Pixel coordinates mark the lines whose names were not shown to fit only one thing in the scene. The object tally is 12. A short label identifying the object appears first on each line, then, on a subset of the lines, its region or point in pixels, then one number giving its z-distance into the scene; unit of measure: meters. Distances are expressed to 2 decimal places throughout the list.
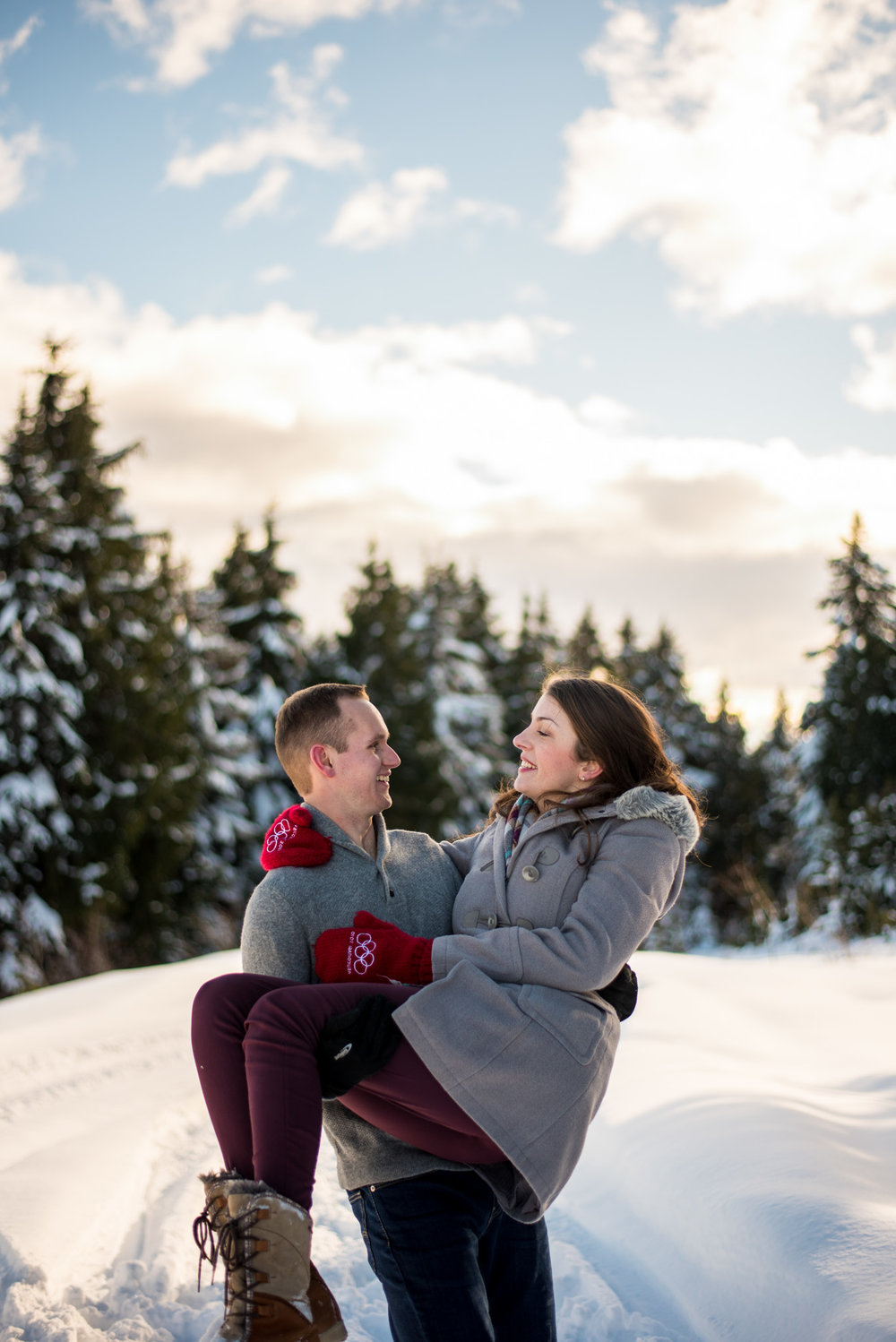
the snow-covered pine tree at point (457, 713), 27.98
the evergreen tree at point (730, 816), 32.69
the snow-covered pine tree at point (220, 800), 20.08
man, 2.38
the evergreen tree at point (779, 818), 30.48
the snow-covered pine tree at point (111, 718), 16.44
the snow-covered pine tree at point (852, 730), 22.89
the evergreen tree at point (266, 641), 24.53
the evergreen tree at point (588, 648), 39.34
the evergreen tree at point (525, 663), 36.06
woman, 2.09
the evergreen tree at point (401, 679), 26.19
